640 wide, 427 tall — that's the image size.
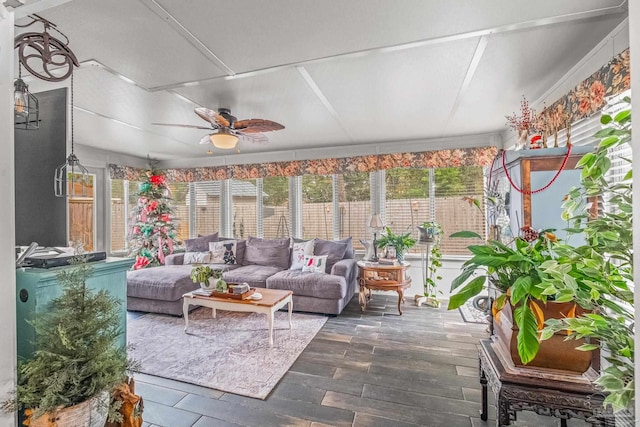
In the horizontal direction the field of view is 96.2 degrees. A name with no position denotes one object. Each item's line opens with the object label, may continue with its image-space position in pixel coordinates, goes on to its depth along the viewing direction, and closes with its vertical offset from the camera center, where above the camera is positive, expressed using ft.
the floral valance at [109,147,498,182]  14.60 +3.06
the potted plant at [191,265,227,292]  10.63 -2.16
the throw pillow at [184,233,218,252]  16.92 -1.41
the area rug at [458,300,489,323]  11.68 -4.23
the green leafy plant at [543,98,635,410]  2.84 -0.64
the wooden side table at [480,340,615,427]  3.83 -2.50
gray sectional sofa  12.21 -2.65
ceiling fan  9.53 +3.22
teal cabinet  4.16 -1.10
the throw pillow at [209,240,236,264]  16.02 -1.86
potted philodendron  13.47 -2.10
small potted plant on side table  13.52 -1.25
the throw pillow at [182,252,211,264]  15.76 -2.13
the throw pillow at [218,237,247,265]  16.33 -1.79
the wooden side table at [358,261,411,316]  12.48 -2.75
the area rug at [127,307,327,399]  7.70 -4.21
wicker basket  3.63 -2.56
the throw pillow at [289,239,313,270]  14.62 -1.79
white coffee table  9.59 -2.94
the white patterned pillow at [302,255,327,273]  13.71 -2.22
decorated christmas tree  17.83 -0.42
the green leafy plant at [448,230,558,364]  3.36 -0.81
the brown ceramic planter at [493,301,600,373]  3.86 -1.88
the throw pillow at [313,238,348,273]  14.43 -1.66
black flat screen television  5.25 +0.90
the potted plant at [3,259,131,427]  3.70 -1.94
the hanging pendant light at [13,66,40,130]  4.40 +1.90
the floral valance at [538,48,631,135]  5.84 +2.90
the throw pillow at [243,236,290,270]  15.58 -1.90
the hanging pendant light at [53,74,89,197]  5.12 +0.78
